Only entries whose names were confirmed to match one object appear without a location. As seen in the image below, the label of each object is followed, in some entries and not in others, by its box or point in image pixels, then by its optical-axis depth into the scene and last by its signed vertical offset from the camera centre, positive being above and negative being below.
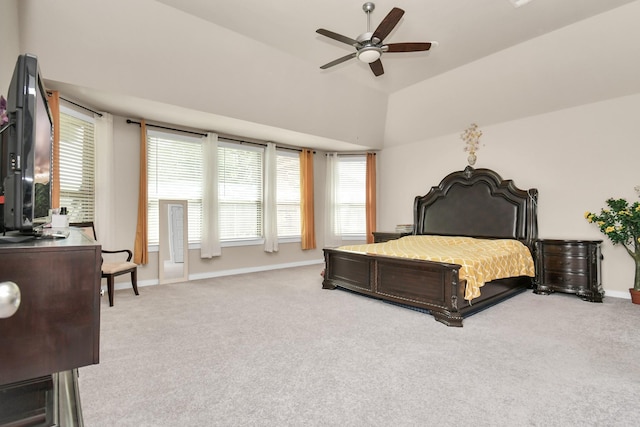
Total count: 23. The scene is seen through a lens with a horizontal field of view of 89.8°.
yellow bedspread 3.24 -0.42
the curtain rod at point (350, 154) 6.98 +1.38
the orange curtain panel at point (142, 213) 4.71 +0.06
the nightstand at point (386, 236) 5.94 -0.34
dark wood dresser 0.66 -0.24
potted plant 3.69 -0.09
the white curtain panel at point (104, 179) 4.25 +0.50
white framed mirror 4.94 -0.40
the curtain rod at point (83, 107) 3.82 +1.39
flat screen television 0.91 +0.20
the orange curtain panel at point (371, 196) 6.80 +0.45
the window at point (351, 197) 6.97 +0.44
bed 3.23 -0.48
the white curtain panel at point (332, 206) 6.86 +0.24
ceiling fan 2.79 +1.64
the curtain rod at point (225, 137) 4.74 +1.39
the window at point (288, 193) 6.39 +0.48
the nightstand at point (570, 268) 3.94 -0.64
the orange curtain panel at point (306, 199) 6.51 +0.37
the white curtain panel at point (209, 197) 5.32 +0.33
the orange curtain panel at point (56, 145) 3.50 +0.81
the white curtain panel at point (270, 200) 6.04 +0.32
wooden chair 3.66 -0.61
